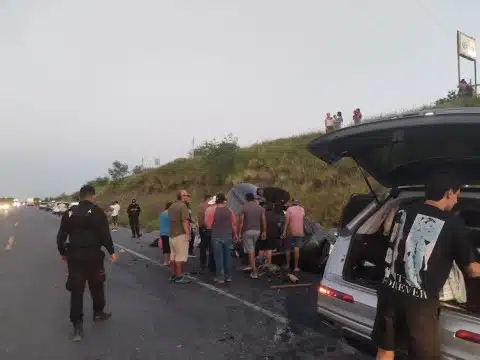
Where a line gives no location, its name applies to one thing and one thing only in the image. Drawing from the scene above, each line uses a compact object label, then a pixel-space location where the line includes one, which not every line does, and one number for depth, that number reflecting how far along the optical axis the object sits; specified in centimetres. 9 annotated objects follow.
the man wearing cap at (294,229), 1018
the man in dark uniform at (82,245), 588
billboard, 2683
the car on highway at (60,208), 5231
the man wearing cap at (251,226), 973
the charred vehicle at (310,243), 1041
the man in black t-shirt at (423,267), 292
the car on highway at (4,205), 8442
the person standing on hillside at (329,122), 2512
